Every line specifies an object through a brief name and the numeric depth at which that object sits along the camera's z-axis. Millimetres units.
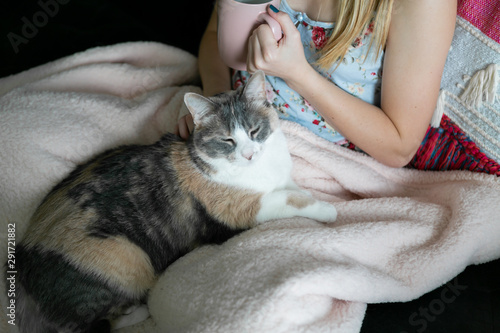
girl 1069
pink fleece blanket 886
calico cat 1045
